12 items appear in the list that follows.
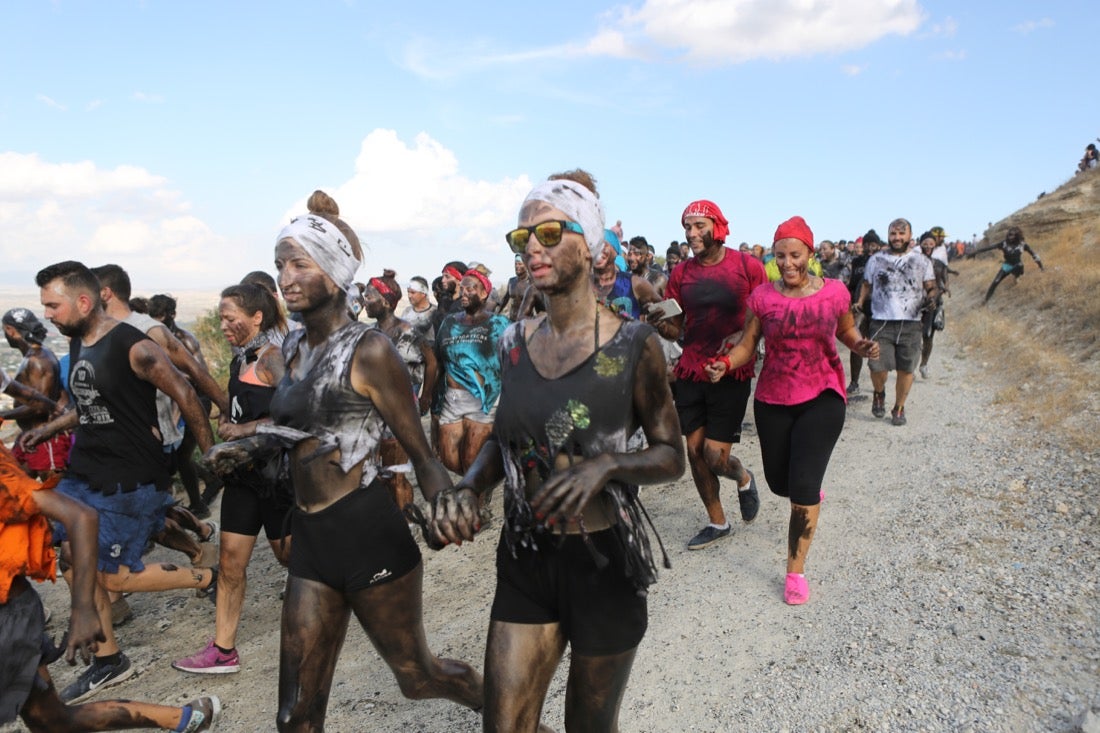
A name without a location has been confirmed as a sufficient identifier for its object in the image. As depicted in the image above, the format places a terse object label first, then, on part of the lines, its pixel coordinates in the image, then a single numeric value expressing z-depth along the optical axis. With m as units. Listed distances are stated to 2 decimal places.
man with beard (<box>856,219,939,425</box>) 8.23
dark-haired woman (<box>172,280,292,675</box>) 4.07
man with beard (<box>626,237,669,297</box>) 8.24
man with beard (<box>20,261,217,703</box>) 4.03
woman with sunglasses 2.27
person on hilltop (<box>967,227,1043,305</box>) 16.50
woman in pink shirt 4.32
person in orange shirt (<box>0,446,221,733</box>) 2.61
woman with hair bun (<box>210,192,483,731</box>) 2.74
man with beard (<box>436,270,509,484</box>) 6.27
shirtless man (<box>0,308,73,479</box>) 6.04
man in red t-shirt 5.14
